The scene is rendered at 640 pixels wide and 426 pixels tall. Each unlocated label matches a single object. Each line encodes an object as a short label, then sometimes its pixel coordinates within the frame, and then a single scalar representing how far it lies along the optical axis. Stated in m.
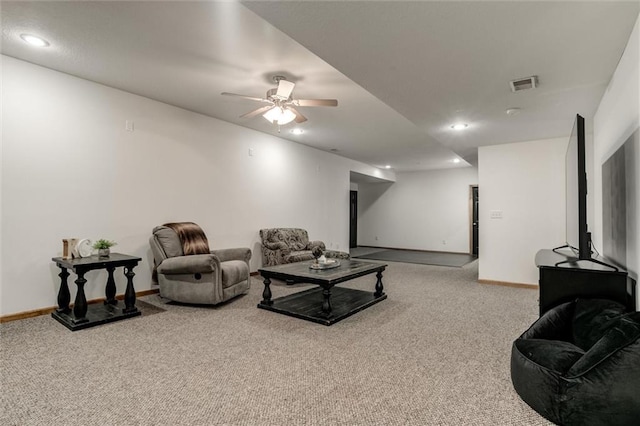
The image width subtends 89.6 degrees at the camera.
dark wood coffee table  3.32
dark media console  2.20
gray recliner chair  3.67
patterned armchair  5.34
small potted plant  3.49
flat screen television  2.36
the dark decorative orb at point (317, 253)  3.90
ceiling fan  3.30
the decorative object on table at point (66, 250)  3.33
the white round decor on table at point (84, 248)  3.40
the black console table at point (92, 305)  3.09
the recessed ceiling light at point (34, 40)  2.85
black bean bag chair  1.52
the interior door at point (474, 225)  9.41
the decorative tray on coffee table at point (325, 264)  3.87
